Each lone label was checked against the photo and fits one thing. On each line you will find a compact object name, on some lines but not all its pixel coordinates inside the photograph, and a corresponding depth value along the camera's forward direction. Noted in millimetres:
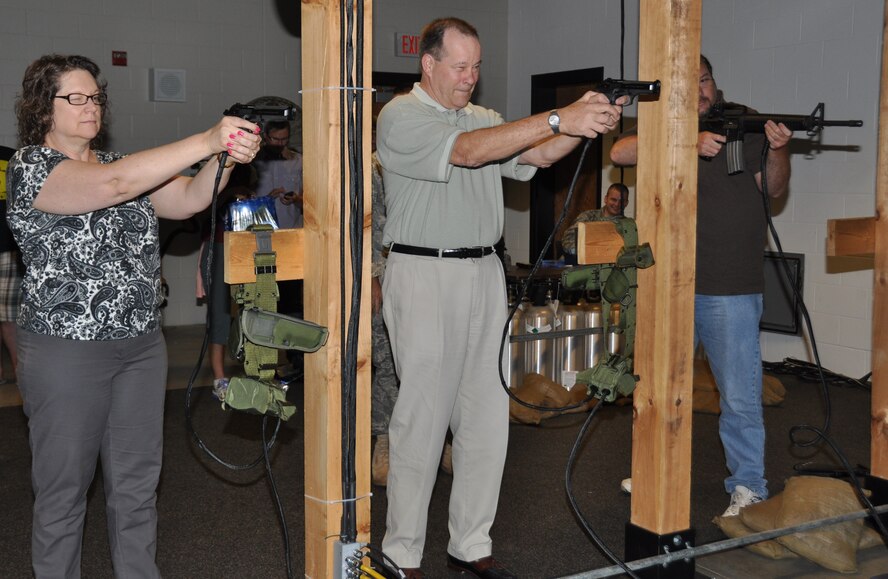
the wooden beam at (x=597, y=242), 2828
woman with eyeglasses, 2436
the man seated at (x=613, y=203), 6463
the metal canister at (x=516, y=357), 5535
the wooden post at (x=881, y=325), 3566
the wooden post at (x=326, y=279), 2254
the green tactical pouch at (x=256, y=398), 2248
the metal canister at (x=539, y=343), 5641
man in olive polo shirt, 2967
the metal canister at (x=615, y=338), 5605
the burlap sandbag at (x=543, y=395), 5340
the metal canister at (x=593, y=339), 5840
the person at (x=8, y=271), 5621
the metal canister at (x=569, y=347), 5785
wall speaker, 8211
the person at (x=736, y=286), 3707
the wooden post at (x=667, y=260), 2838
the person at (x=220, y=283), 5488
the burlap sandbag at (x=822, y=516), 3268
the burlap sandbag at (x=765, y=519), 3365
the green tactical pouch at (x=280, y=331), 2225
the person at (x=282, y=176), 6305
